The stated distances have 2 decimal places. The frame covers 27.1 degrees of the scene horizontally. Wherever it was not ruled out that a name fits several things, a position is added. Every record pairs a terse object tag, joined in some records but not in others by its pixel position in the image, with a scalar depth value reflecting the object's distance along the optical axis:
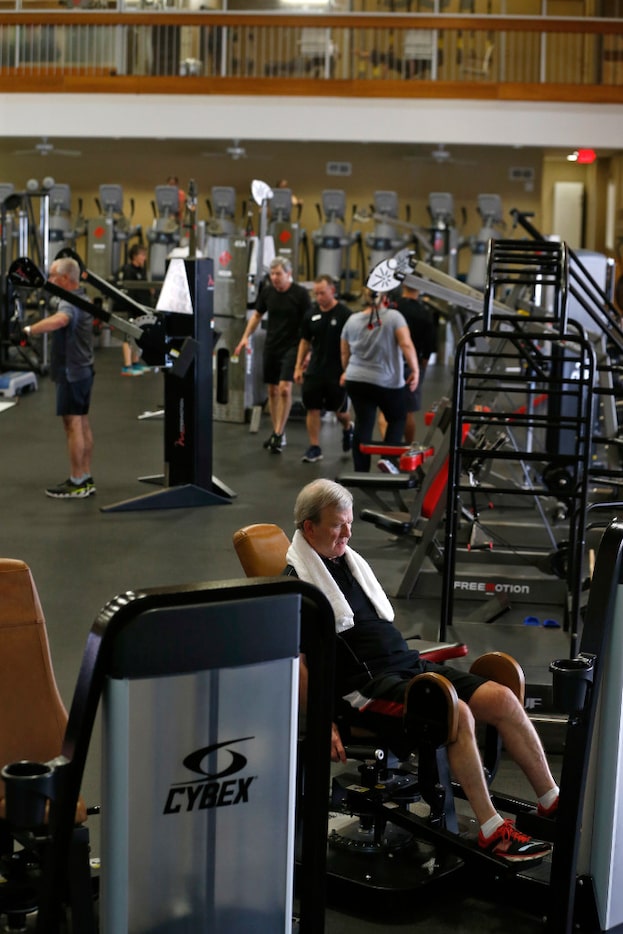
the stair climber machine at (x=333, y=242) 18.27
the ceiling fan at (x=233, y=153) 19.41
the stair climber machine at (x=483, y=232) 18.04
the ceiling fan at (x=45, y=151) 19.67
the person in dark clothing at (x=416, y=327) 9.48
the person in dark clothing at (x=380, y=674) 3.28
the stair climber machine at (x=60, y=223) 18.84
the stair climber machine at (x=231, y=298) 11.57
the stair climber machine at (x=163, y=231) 18.17
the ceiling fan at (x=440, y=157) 19.33
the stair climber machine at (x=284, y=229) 17.77
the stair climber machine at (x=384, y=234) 18.16
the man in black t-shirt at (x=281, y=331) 10.05
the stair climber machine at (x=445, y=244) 17.78
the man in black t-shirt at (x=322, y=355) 9.36
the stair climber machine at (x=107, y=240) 18.55
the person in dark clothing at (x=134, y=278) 15.74
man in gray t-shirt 7.91
